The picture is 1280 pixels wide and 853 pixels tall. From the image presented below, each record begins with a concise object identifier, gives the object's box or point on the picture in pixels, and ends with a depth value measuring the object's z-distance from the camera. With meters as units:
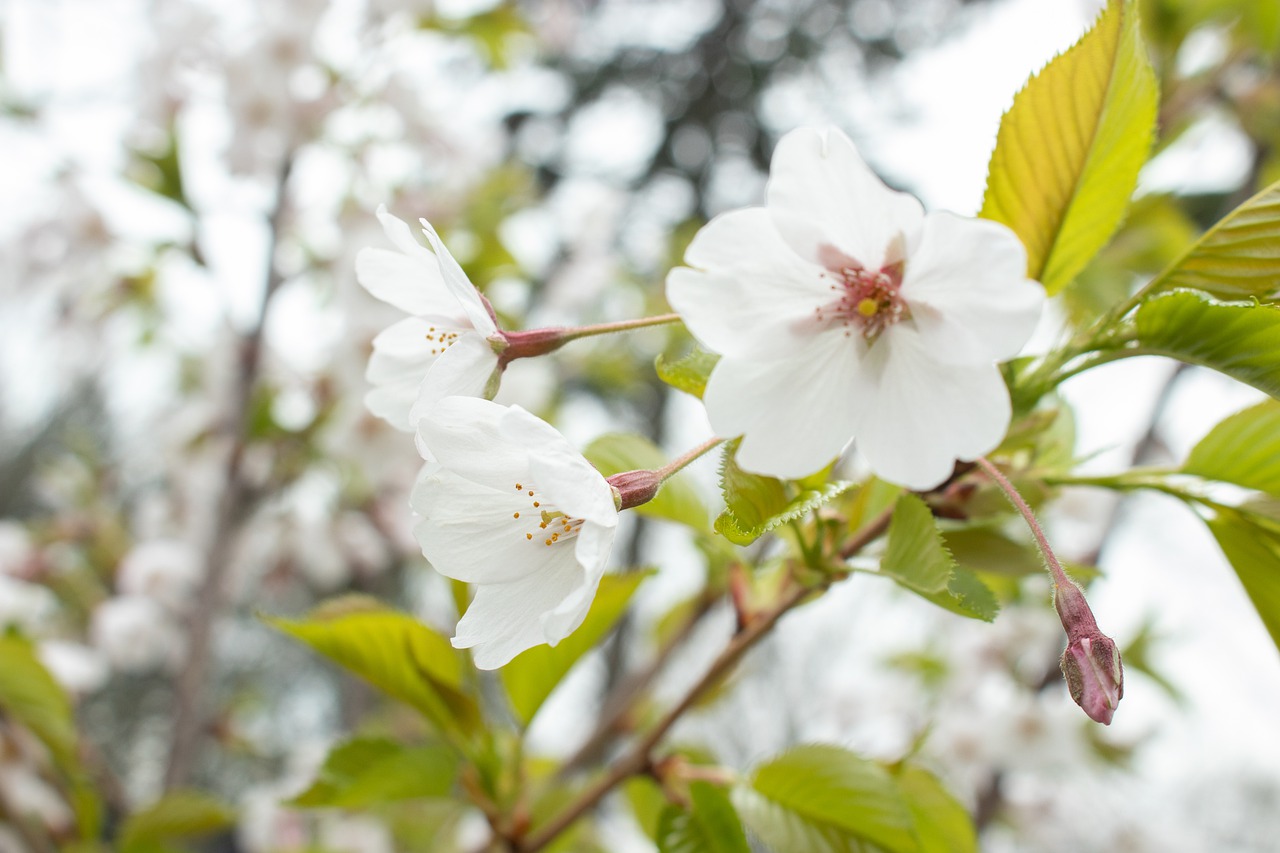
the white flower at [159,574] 1.41
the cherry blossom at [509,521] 0.19
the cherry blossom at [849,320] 0.19
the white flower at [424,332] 0.21
